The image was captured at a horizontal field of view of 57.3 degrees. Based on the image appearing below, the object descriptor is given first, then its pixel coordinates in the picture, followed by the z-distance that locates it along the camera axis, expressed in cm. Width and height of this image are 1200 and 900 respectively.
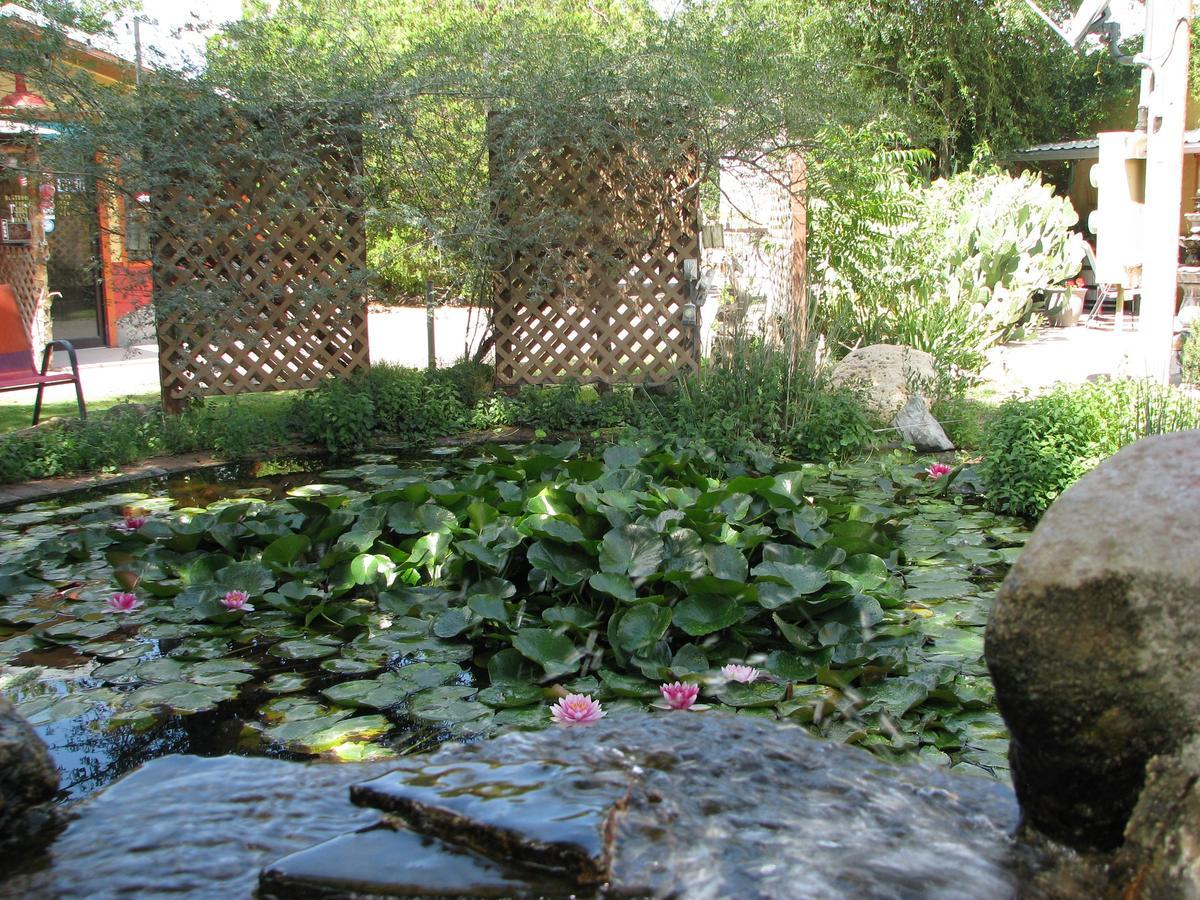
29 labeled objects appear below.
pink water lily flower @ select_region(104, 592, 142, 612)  342
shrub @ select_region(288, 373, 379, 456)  669
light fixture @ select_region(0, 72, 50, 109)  657
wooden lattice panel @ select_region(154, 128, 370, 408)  690
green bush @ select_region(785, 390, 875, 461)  620
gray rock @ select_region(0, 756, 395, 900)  158
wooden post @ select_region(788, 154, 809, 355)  794
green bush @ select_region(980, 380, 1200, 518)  470
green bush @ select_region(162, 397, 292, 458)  642
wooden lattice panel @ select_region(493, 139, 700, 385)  759
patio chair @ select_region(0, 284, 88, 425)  680
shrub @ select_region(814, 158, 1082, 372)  859
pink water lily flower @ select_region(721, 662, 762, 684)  287
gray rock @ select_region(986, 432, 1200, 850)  144
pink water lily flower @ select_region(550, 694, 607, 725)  243
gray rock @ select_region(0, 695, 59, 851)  176
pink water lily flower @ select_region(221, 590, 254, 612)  345
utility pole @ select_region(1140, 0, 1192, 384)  707
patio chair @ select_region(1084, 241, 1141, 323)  1038
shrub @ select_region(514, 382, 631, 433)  728
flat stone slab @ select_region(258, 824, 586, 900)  146
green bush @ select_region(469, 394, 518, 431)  729
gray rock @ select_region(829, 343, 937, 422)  695
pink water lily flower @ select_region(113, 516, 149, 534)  429
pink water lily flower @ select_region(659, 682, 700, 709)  257
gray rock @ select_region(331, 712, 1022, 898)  149
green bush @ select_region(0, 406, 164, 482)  563
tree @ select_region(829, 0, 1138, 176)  1734
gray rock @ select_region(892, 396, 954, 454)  642
